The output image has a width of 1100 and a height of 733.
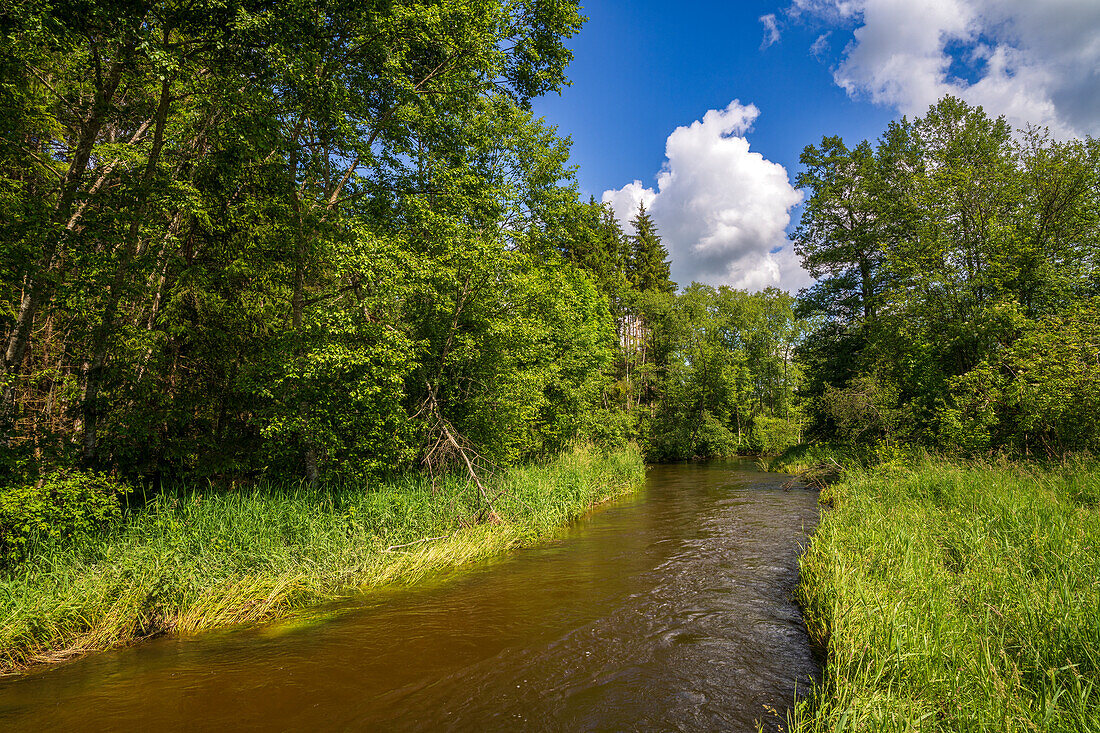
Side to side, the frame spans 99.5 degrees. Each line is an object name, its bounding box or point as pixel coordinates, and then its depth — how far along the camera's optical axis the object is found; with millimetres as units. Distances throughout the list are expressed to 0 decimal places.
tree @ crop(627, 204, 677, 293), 40656
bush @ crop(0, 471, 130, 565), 6613
